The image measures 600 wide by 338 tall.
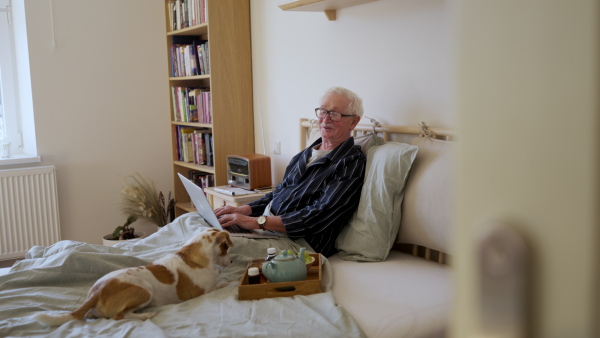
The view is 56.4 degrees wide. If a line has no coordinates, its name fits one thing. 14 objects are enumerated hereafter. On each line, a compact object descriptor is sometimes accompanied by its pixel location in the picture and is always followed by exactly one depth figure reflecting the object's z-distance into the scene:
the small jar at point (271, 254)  1.92
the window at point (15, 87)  3.80
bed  1.54
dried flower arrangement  3.70
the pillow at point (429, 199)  2.01
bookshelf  3.53
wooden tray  1.76
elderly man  2.24
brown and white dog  1.62
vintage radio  3.21
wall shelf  2.65
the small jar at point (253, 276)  1.84
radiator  3.59
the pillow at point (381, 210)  2.15
